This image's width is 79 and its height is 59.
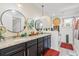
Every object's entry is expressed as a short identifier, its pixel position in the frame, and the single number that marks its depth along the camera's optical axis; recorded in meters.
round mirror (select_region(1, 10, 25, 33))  1.91
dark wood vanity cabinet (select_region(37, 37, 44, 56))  2.36
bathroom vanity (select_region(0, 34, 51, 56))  1.25
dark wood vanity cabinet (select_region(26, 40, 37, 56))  1.78
